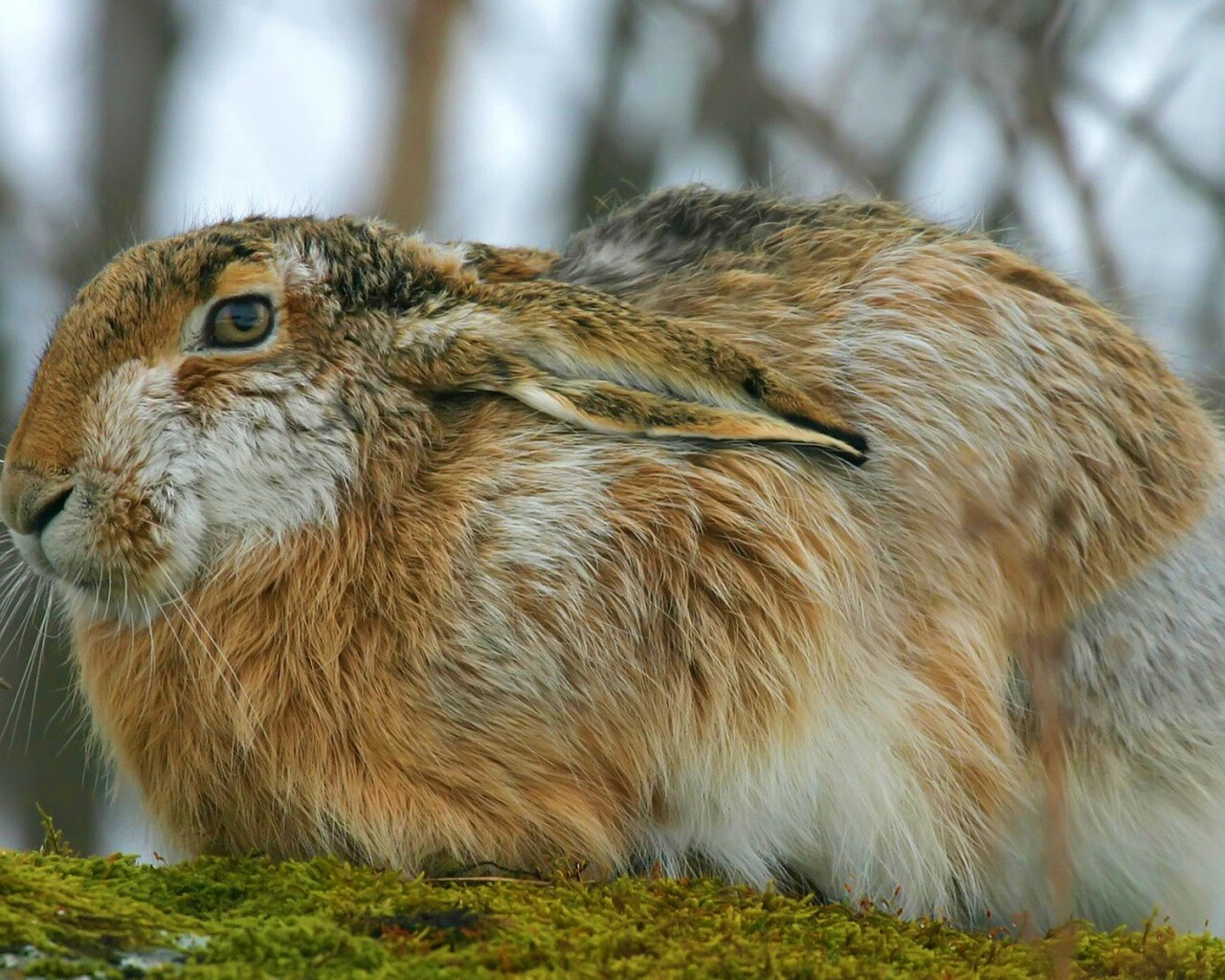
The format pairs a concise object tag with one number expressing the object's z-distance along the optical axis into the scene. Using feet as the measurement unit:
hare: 24.18
